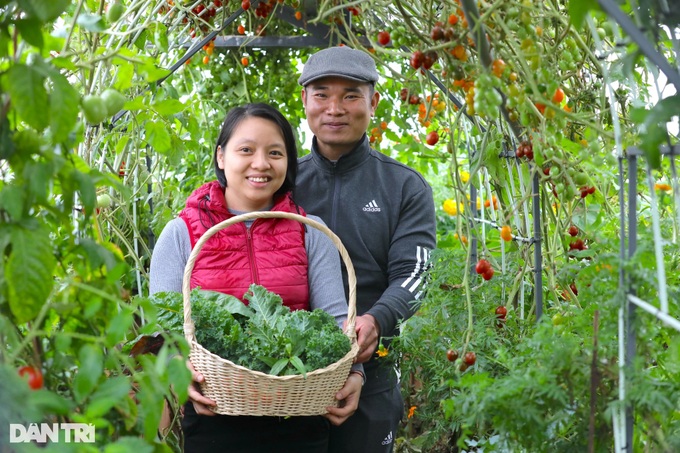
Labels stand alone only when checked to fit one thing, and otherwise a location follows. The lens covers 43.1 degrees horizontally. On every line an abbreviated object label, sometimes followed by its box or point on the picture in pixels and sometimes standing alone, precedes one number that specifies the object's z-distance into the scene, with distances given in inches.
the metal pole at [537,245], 83.4
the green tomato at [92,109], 53.7
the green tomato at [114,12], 65.3
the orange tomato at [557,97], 67.8
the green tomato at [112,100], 57.9
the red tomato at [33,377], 44.4
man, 95.1
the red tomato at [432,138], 95.0
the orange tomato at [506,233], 81.4
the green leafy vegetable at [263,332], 74.1
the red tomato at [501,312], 83.7
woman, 82.2
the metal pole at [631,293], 52.3
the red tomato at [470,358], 71.3
